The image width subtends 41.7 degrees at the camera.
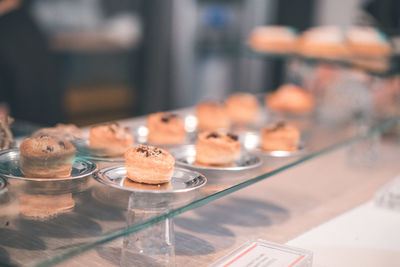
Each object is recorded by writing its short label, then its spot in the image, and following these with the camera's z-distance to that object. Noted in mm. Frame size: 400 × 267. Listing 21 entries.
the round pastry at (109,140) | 1295
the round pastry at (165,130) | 1518
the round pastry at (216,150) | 1324
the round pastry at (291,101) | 2224
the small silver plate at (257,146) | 1469
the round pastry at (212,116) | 1832
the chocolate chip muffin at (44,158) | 1081
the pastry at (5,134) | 1236
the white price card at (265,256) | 1061
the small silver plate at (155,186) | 1069
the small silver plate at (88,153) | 1232
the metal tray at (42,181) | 1054
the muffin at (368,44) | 2316
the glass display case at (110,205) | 892
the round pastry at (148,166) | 1106
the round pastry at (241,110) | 2037
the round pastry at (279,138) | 1534
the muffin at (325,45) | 2332
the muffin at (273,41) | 2445
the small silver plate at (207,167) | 1275
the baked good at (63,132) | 1344
